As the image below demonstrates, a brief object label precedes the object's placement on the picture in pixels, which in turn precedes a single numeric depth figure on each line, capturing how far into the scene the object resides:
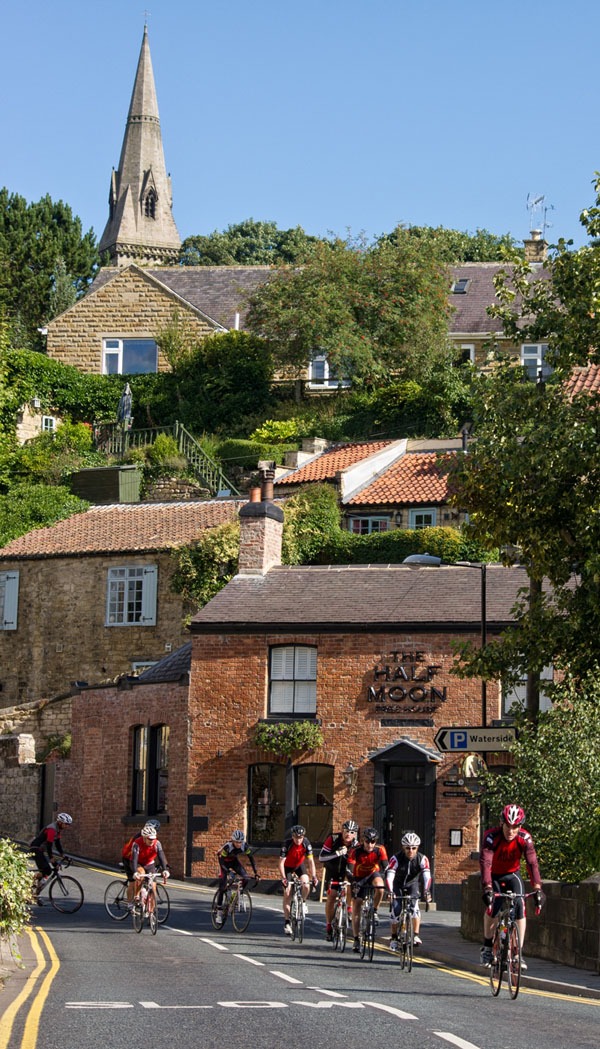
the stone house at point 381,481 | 49.81
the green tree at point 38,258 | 79.75
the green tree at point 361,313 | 60.94
